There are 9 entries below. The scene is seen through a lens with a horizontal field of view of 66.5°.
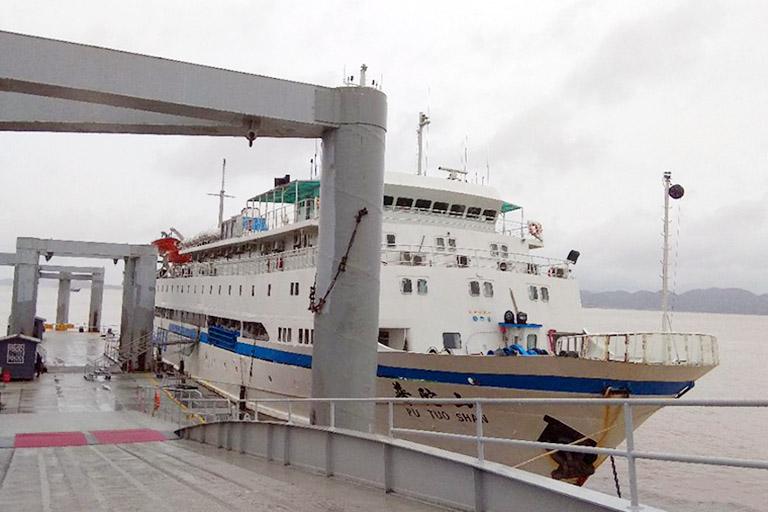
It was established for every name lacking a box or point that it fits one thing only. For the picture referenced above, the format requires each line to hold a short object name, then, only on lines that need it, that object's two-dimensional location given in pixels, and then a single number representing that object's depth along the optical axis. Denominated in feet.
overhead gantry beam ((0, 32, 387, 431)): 26.78
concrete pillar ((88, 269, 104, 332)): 195.83
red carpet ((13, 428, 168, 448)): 42.06
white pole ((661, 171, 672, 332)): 46.36
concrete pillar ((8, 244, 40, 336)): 111.65
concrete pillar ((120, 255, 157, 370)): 102.89
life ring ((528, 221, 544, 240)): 68.23
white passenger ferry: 39.34
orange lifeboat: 145.69
